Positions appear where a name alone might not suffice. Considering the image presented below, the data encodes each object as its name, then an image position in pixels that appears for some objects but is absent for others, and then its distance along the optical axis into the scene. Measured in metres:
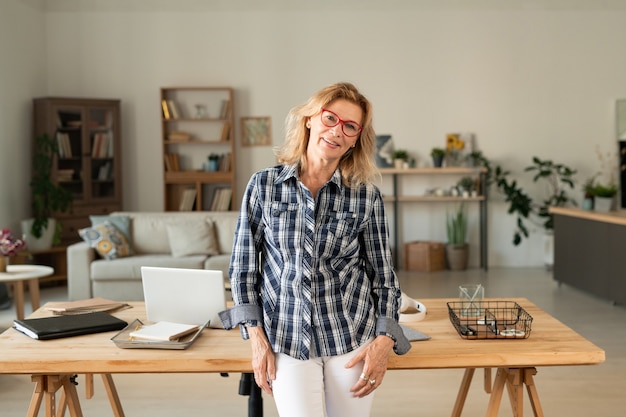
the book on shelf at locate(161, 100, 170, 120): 9.45
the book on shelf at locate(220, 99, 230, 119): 9.55
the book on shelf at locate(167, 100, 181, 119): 9.48
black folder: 2.69
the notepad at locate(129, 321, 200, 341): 2.58
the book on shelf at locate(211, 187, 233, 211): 9.54
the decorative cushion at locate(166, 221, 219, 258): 7.22
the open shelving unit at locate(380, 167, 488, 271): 9.34
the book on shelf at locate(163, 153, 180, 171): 9.55
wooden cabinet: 8.87
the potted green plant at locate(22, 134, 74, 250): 8.27
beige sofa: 6.95
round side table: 5.94
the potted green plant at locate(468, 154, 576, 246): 9.30
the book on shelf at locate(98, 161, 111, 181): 9.22
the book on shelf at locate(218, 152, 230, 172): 9.59
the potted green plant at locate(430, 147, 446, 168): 9.40
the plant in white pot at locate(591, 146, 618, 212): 9.54
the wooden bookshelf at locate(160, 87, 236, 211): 9.50
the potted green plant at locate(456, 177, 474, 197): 9.39
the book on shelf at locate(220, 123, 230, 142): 9.54
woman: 2.23
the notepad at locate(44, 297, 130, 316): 3.08
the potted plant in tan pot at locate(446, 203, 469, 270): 9.38
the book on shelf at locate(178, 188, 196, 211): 9.57
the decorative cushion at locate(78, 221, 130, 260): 7.09
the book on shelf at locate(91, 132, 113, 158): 9.16
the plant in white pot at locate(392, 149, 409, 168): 9.48
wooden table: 2.42
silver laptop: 2.79
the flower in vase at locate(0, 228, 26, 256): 6.11
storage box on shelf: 9.28
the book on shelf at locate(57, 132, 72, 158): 8.90
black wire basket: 2.63
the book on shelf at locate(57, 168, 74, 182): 8.89
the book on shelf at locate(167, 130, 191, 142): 9.49
